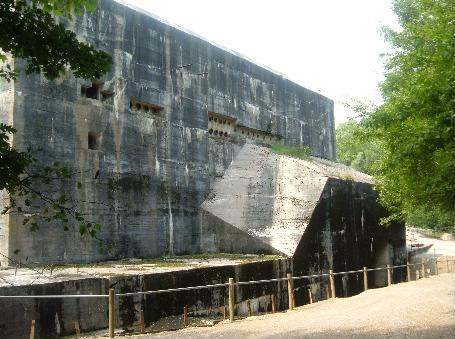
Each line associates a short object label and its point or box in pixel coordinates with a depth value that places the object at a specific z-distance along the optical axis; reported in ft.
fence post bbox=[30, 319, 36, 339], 21.20
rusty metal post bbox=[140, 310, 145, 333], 24.02
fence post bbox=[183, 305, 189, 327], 26.99
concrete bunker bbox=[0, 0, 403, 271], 34.65
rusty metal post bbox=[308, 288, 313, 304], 39.69
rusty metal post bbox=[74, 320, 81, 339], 22.95
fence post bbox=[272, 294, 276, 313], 34.32
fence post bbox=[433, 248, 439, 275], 61.75
